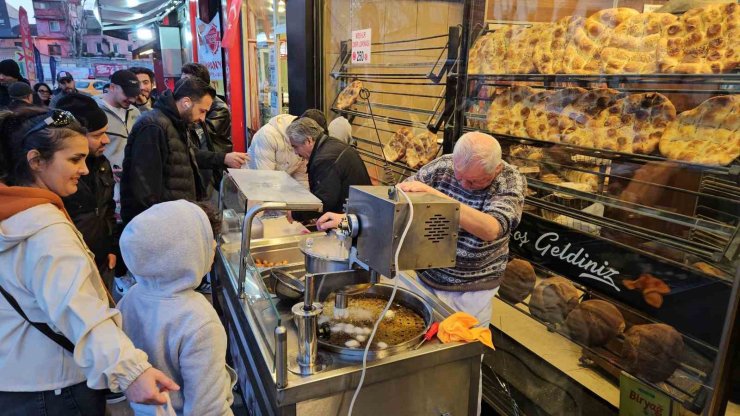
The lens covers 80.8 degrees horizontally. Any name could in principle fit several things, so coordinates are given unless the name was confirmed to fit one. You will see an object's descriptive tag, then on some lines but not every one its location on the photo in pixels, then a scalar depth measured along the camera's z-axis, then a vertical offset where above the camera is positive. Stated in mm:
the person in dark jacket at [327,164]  2844 -431
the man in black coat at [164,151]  2652 -357
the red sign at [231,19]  4188 +722
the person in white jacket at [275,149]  3711 -455
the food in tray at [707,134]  1581 -115
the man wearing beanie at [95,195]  2439 -579
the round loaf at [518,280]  2496 -1021
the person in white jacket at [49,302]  1274 -616
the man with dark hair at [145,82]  4801 +120
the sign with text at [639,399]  1758 -1216
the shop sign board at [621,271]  1613 -746
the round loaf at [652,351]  1743 -1007
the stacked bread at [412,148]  3084 -362
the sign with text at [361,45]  3969 +465
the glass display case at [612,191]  1636 -399
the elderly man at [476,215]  1850 -486
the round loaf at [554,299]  2266 -1028
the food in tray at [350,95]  4164 +14
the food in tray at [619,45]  1666 +262
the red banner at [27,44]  7254 +770
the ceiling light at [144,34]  8625 +1147
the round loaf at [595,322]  2035 -1030
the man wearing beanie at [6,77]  5609 +162
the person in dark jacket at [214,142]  3799 -493
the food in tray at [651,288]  1839 -777
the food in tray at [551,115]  2283 -80
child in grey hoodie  1373 -684
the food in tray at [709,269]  1542 -591
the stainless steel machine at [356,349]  1208 -807
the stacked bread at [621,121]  1634 -90
